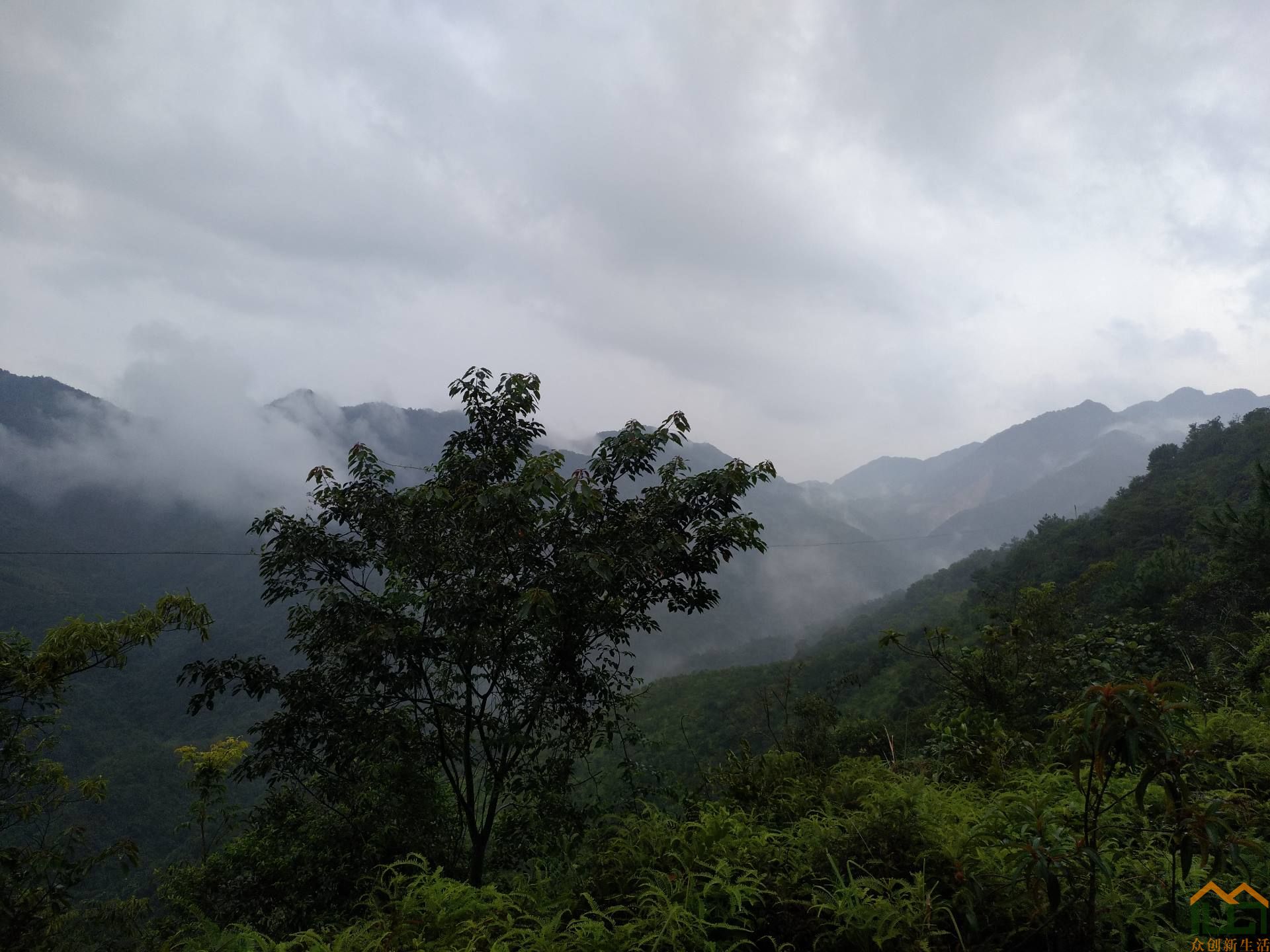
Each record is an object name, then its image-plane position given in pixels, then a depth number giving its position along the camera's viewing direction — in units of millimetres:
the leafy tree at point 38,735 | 5316
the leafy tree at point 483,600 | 5406
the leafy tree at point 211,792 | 11648
